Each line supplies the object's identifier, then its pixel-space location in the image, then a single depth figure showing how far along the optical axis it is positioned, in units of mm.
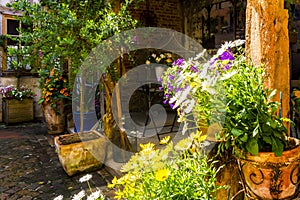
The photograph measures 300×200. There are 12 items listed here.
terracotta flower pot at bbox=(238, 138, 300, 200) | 987
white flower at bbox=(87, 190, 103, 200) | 1107
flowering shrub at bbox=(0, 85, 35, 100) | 6324
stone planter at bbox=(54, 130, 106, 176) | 2996
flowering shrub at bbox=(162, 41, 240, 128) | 1025
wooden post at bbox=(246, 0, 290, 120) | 1255
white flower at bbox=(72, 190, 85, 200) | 1117
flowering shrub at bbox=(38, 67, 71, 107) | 4986
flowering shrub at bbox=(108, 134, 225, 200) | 999
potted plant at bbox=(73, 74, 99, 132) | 4312
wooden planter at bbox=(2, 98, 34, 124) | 6312
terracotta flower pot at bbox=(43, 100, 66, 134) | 5055
